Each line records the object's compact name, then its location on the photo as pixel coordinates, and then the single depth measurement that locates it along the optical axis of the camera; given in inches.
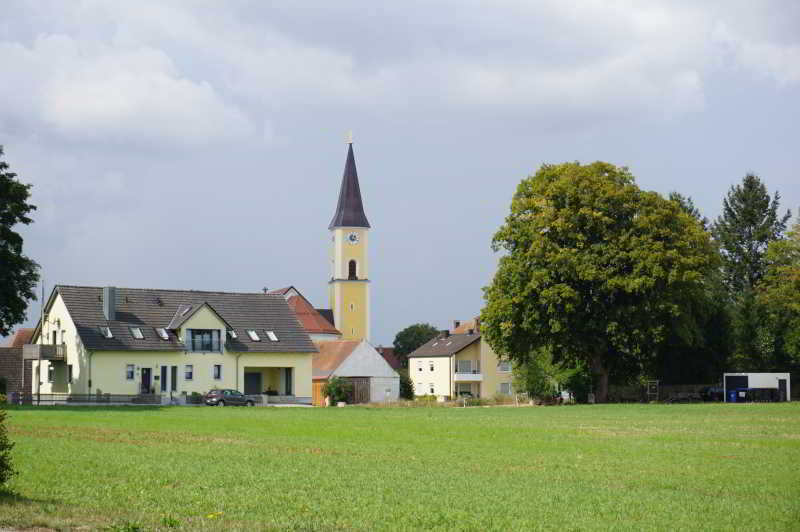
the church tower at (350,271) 5177.2
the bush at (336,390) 2915.8
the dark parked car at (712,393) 2810.0
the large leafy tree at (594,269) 2415.1
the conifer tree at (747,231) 3905.0
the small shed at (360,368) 3324.3
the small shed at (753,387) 2605.8
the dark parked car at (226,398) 2659.9
